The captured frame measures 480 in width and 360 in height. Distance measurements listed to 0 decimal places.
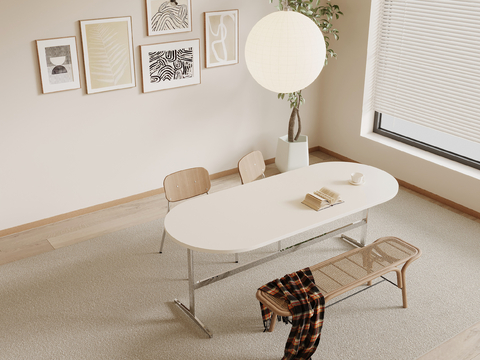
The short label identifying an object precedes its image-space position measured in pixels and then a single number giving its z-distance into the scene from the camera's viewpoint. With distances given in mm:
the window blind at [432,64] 4766
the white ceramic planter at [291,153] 5777
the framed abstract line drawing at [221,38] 5141
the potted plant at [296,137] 5594
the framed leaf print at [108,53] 4508
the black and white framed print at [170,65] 4895
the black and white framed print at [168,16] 4738
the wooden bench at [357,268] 3225
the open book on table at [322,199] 3596
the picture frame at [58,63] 4332
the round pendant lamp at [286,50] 2965
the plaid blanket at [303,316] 3070
